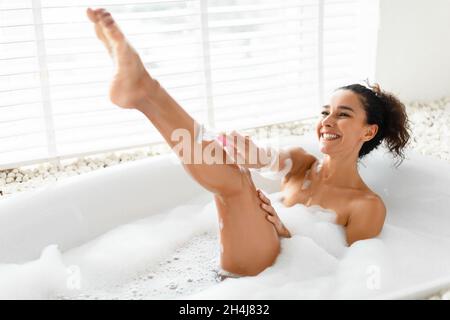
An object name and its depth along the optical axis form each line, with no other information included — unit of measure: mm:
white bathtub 2035
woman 1677
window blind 3002
